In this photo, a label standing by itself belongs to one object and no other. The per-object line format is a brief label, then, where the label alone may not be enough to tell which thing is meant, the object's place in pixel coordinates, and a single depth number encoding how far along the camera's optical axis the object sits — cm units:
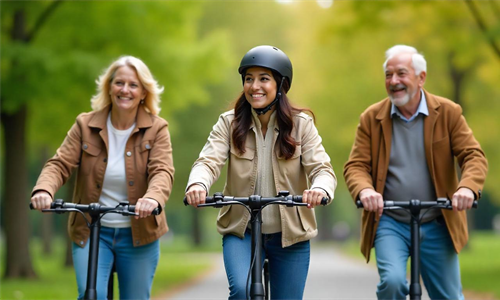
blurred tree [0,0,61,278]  3164
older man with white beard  1138
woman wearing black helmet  1030
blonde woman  1127
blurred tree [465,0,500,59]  2864
